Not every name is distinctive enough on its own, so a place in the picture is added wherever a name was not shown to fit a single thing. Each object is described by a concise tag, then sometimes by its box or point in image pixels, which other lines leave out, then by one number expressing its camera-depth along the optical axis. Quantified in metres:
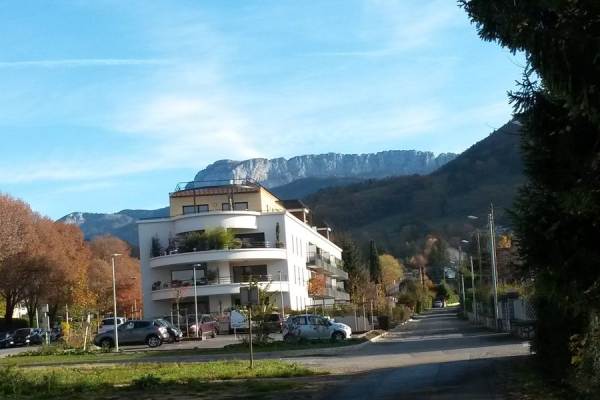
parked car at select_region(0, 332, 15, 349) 65.50
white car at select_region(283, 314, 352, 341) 44.16
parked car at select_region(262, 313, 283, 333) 38.50
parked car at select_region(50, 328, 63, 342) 64.90
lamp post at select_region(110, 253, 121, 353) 44.15
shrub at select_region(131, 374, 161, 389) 20.00
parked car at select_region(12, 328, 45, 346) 66.31
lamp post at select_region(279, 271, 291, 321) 76.03
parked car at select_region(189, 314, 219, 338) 60.00
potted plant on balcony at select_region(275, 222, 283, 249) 79.94
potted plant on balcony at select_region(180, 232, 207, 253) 76.75
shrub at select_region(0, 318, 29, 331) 83.62
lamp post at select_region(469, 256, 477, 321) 66.21
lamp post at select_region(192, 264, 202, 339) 59.19
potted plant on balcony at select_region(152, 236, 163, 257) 81.25
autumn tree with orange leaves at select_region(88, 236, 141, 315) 91.81
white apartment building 76.68
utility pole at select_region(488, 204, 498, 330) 49.47
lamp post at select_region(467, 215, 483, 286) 73.92
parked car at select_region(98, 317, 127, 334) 50.94
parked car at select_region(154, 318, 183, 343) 51.97
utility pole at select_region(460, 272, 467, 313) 88.21
